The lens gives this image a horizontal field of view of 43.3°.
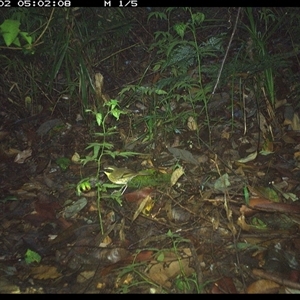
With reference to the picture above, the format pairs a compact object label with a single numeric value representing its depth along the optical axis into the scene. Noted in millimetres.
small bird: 2396
